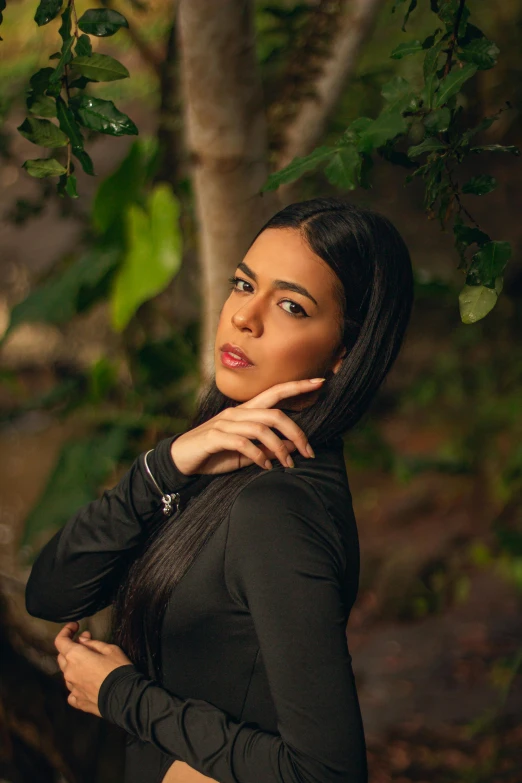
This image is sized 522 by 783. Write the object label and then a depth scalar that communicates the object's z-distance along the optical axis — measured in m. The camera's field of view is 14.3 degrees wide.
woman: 2.01
